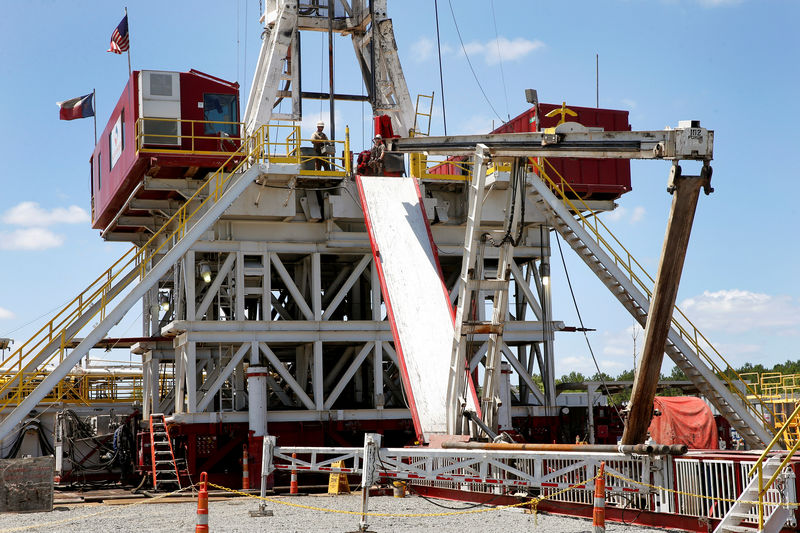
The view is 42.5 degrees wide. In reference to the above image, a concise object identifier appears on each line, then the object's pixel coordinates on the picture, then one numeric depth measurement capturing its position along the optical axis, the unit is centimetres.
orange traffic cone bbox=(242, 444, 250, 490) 2475
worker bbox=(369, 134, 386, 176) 2605
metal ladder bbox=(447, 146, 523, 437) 2031
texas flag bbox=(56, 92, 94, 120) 3291
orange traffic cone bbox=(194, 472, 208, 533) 1222
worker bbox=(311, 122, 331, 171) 2798
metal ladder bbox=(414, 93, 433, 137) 3045
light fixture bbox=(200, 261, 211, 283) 2862
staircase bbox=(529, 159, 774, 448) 2483
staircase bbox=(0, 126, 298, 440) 2303
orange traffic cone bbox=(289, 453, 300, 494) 2272
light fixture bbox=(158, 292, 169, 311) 3083
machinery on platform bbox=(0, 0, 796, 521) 2214
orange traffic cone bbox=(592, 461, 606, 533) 1295
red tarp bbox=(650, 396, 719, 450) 2772
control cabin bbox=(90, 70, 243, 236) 2645
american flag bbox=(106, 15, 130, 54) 3067
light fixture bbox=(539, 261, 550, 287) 2805
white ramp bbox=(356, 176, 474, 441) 2141
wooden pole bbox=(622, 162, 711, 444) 1483
